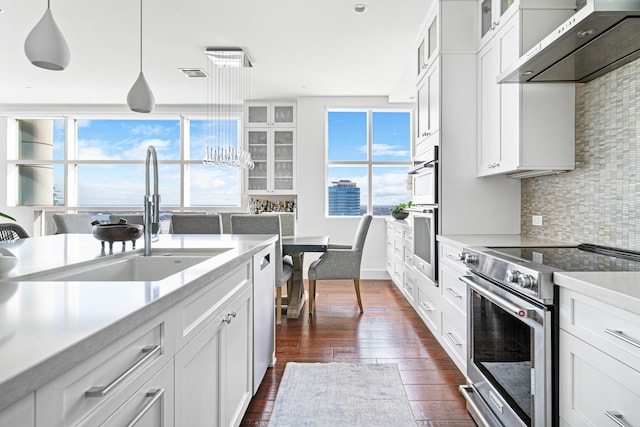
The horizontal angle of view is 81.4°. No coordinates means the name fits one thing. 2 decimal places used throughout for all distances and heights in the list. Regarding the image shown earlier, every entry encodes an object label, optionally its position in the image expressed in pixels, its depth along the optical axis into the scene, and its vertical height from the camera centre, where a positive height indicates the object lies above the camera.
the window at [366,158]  5.75 +0.87
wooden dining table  3.38 -0.48
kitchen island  0.50 -0.19
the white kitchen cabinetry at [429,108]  2.90 +0.89
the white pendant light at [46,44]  1.75 +0.80
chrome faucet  1.68 +0.01
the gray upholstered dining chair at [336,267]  3.62 -0.52
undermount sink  1.29 -0.21
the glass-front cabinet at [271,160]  5.77 +0.84
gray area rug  1.88 -1.03
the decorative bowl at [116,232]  1.64 -0.09
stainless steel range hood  1.37 +0.75
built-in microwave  2.85 +0.31
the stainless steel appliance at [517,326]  1.27 -0.45
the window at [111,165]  6.16 +0.79
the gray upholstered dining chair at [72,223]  4.25 -0.12
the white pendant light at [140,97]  2.61 +0.82
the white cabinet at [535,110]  2.20 +0.63
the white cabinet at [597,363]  0.95 -0.42
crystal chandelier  4.20 +1.72
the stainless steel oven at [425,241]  2.80 -0.22
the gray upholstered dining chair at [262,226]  3.22 -0.11
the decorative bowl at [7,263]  1.02 -0.14
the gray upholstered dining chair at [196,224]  3.70 -0.11
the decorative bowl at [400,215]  4.84 -0.01
